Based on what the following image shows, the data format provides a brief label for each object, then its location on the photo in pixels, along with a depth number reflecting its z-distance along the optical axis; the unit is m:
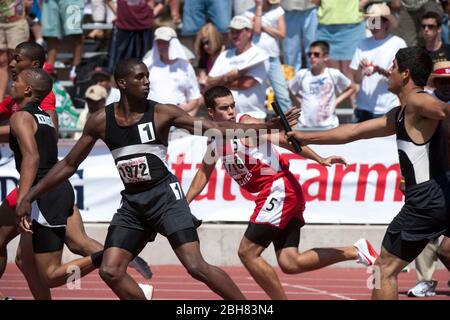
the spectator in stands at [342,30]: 16.05
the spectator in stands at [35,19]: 17.25
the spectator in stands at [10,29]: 16.33
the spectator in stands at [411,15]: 16.11
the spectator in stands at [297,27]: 16.44
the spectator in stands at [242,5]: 16.48
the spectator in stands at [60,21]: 17.22
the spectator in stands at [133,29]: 16.44
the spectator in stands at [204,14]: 16.36
